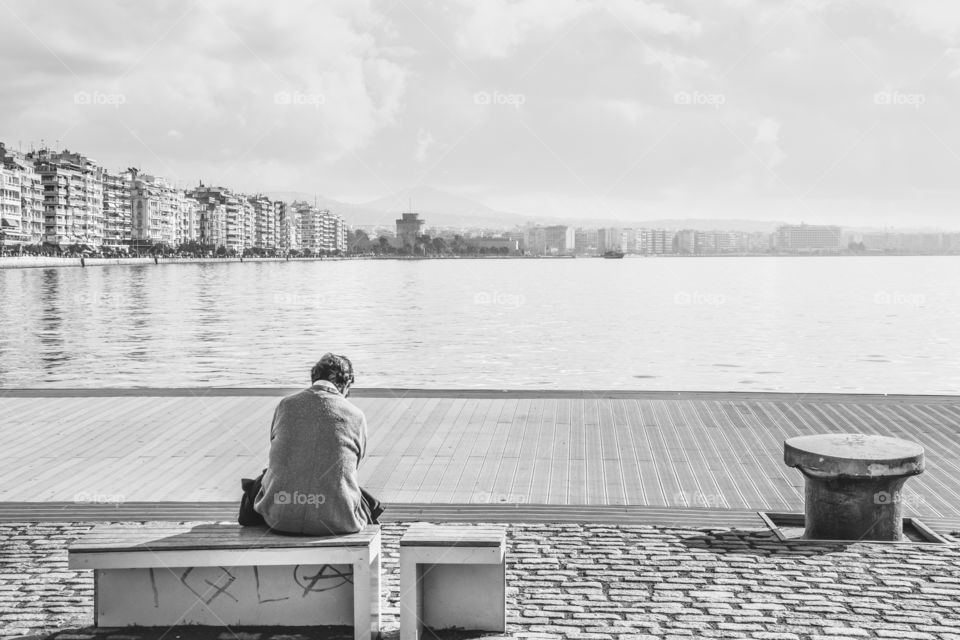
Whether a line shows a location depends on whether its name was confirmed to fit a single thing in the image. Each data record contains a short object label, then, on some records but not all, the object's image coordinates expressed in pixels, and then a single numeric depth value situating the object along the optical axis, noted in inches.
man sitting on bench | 201.9
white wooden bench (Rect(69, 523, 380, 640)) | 201.8
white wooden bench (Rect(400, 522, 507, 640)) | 196.1
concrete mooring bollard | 260.7
